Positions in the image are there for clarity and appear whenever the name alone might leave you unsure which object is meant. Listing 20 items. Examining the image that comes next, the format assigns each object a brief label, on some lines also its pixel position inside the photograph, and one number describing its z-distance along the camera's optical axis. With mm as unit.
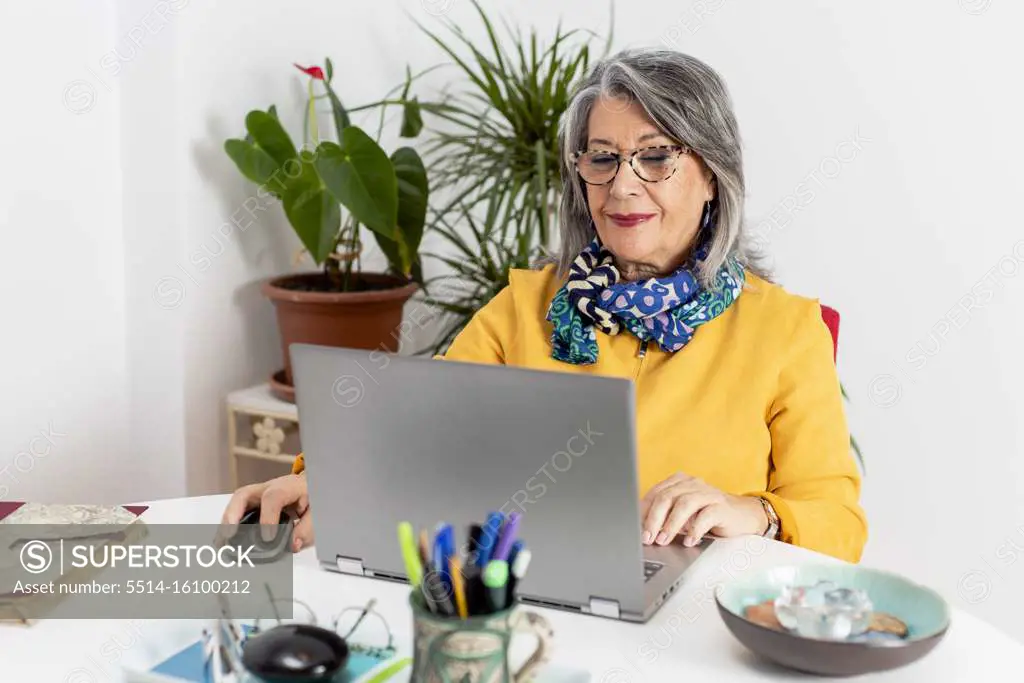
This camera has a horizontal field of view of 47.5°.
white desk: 1122
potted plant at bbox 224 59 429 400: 2686
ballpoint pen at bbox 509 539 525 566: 967
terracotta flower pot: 2844
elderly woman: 1758
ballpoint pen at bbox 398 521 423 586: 954
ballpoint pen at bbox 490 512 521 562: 961
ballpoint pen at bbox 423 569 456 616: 951
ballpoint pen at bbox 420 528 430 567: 969
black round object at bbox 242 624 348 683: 1021
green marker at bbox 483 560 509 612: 937
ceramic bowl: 1066
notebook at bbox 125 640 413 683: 1085
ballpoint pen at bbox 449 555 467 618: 950
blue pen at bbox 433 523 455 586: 957
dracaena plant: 2770
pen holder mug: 940
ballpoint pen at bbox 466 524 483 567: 981
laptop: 1130
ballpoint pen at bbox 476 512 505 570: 972
